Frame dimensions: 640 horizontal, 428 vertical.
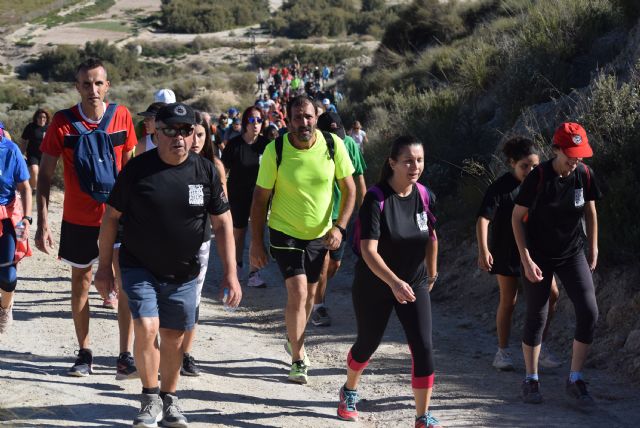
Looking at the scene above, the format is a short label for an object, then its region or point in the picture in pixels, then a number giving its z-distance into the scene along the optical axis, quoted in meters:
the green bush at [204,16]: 88.56
